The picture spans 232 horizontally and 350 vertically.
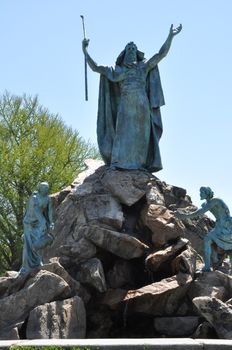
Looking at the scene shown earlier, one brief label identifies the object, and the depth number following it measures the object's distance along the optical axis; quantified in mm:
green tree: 22578
